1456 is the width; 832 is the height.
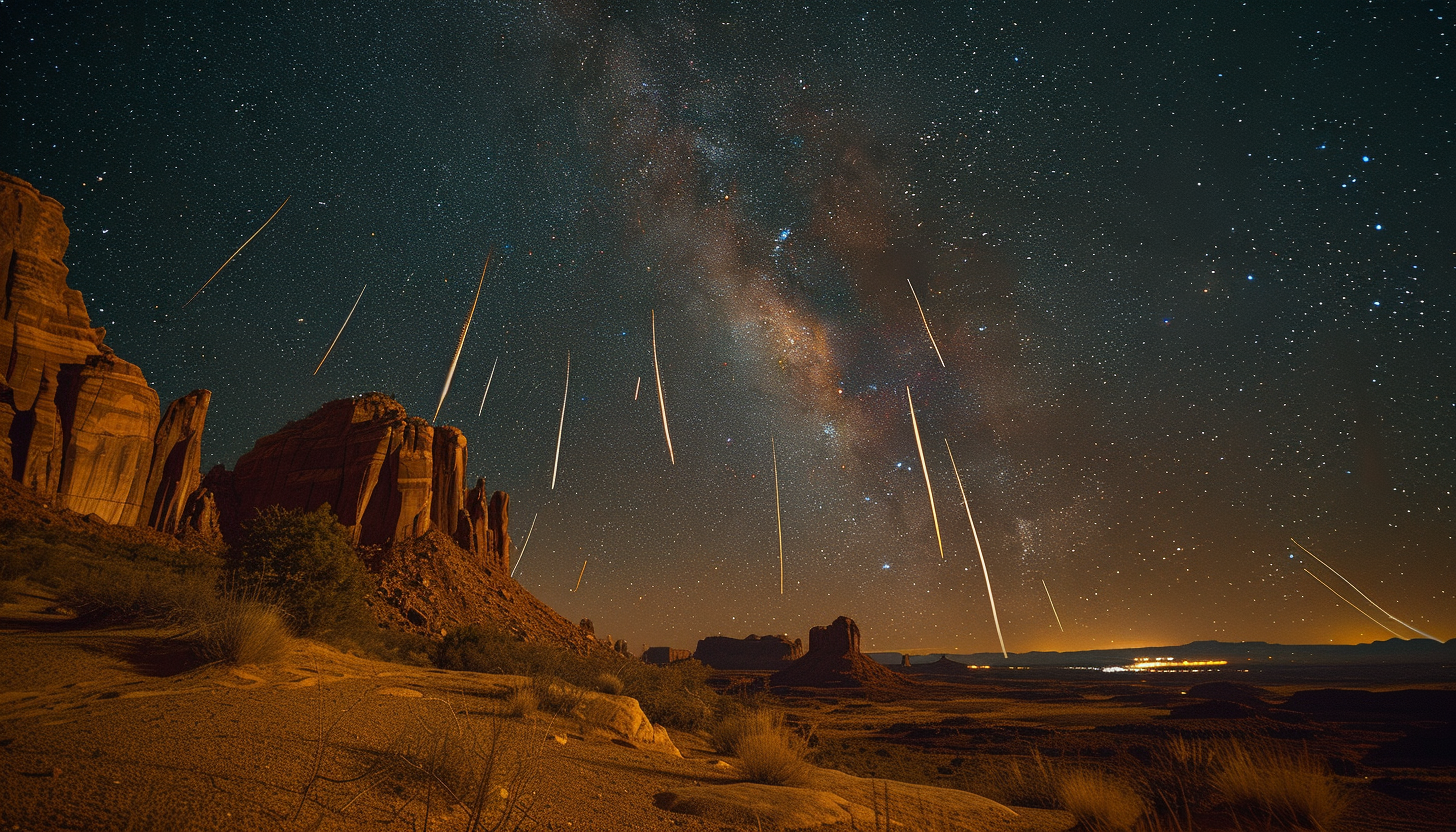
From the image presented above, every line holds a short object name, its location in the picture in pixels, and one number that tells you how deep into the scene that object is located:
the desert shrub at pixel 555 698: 11.18
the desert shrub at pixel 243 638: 9.43
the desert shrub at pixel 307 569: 15.54
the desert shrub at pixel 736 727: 12.26
